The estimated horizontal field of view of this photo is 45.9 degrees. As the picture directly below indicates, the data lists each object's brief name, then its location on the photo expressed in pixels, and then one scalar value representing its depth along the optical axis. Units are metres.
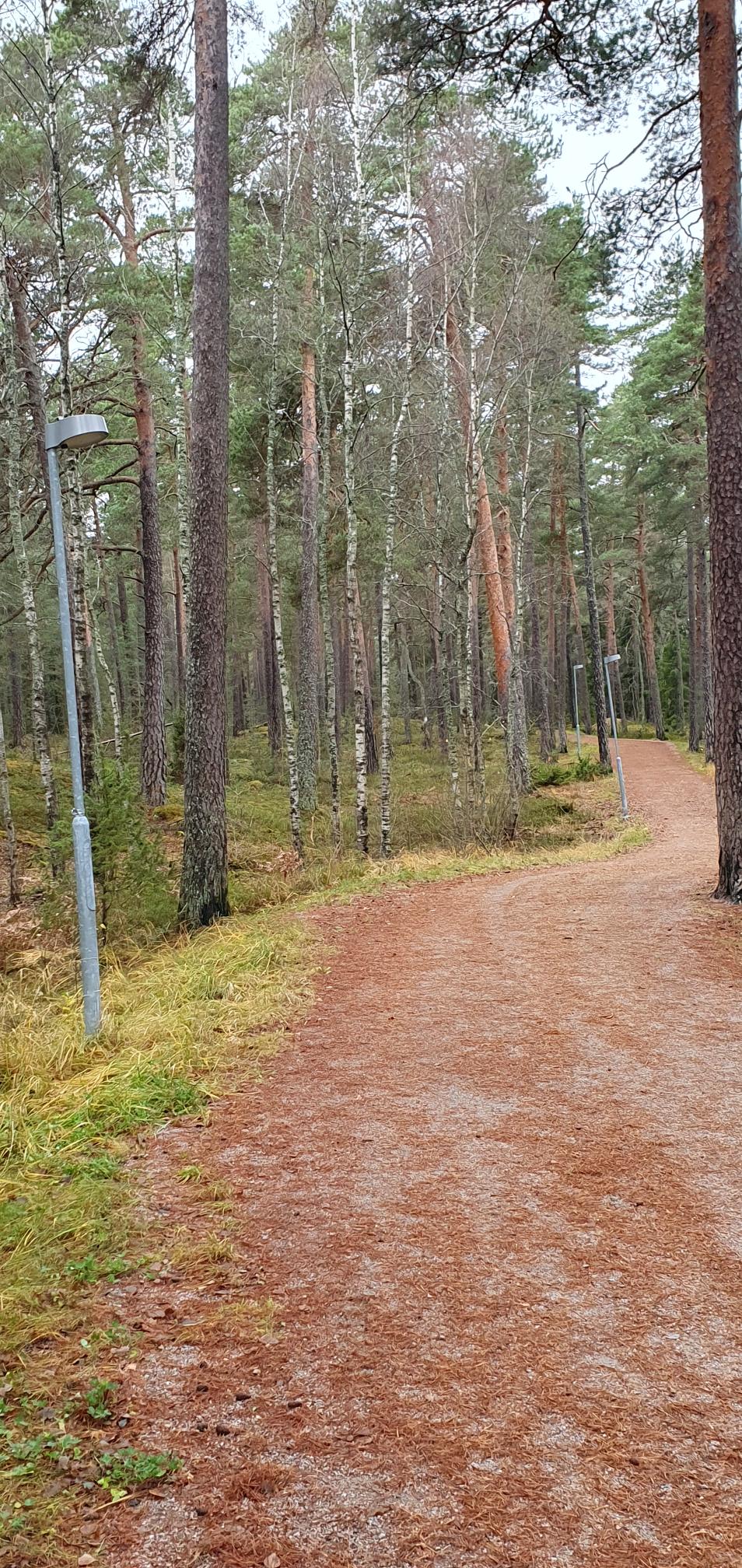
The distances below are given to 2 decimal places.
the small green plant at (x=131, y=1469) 2.06
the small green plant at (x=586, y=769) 22.39
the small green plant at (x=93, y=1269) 2.88
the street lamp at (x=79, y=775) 4.68
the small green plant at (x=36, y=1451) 2.07
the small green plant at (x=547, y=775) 21.41
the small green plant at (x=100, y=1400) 2.27
